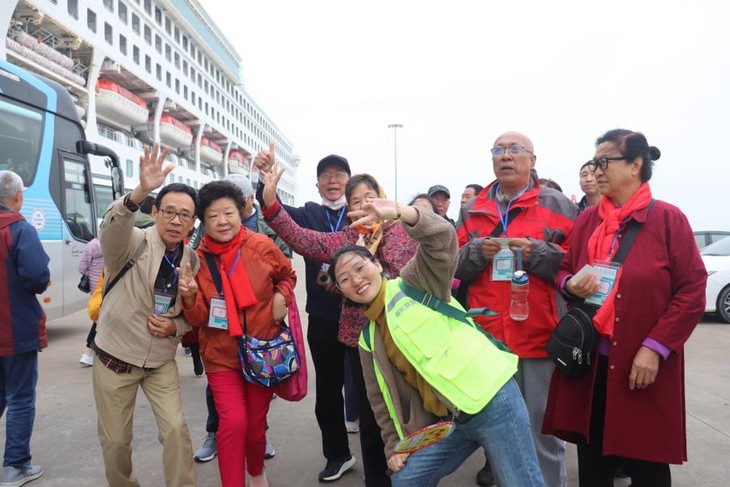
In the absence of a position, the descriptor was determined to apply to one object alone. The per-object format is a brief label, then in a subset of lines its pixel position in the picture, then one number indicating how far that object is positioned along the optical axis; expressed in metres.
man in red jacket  2.69
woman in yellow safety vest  1.96
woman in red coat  2.10
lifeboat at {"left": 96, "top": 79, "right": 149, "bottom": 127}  33.41
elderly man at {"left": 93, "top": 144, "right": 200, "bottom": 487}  2.57
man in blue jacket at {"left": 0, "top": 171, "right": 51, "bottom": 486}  3.10
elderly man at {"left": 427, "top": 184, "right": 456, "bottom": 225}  6.44
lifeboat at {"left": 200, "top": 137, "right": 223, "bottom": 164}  54.97
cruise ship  27.00
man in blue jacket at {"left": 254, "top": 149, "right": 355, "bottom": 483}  3.16
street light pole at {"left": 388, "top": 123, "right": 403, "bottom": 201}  26.25
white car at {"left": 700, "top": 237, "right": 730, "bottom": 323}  8.66
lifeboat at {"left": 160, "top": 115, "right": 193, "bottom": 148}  43.88
